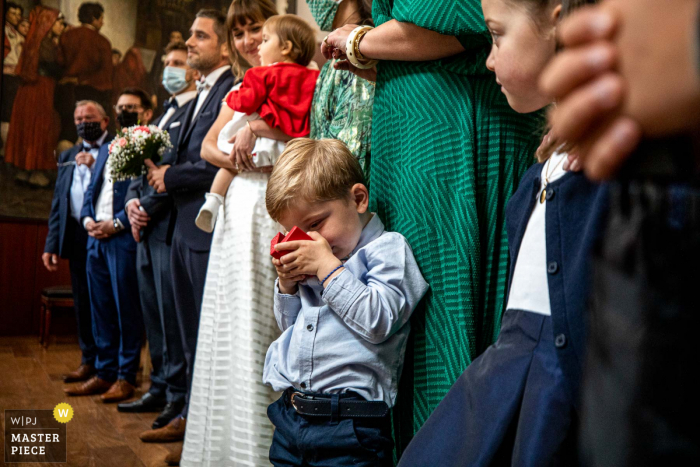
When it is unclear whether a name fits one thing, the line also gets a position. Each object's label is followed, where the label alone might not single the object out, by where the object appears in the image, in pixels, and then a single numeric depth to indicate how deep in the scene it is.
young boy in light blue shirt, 1.60
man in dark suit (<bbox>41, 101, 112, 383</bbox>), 5.81
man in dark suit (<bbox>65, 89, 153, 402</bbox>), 4.97
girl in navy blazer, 0.93
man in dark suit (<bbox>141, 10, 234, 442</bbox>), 3.37
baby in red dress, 2.54
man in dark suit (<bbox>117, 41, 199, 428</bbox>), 4.01
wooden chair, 7.27
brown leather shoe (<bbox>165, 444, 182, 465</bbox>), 3.14
